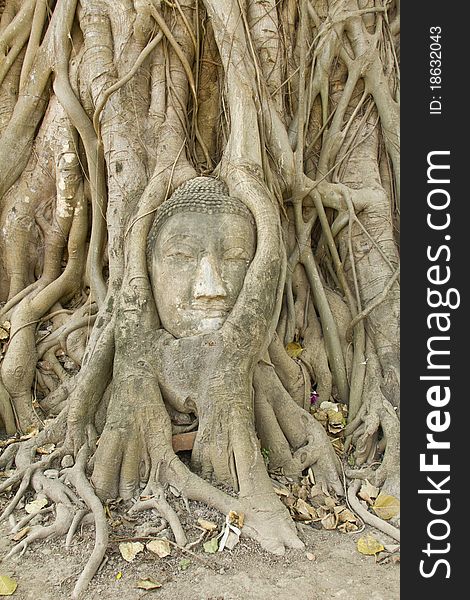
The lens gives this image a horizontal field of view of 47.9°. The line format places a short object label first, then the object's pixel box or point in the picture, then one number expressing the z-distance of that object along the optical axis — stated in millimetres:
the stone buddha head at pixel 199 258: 2764
